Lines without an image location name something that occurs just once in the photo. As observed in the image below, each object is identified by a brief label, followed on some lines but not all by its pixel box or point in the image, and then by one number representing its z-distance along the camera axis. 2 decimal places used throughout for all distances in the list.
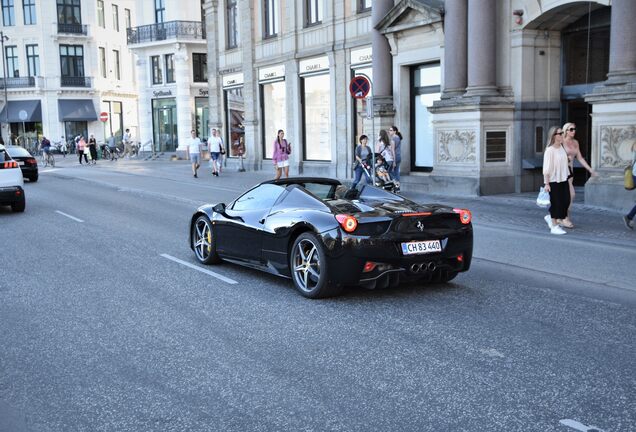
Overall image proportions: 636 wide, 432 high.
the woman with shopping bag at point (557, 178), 12.37
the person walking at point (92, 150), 45.91
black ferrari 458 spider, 7.37
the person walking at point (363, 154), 19.69
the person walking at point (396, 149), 20.56
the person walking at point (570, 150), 12.84
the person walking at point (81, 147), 44.79
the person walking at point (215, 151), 29.80
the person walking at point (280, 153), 24.50
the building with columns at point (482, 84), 15.23
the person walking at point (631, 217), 12.45
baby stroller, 19.48
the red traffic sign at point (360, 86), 18.41
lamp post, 64.06
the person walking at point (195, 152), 29.76
